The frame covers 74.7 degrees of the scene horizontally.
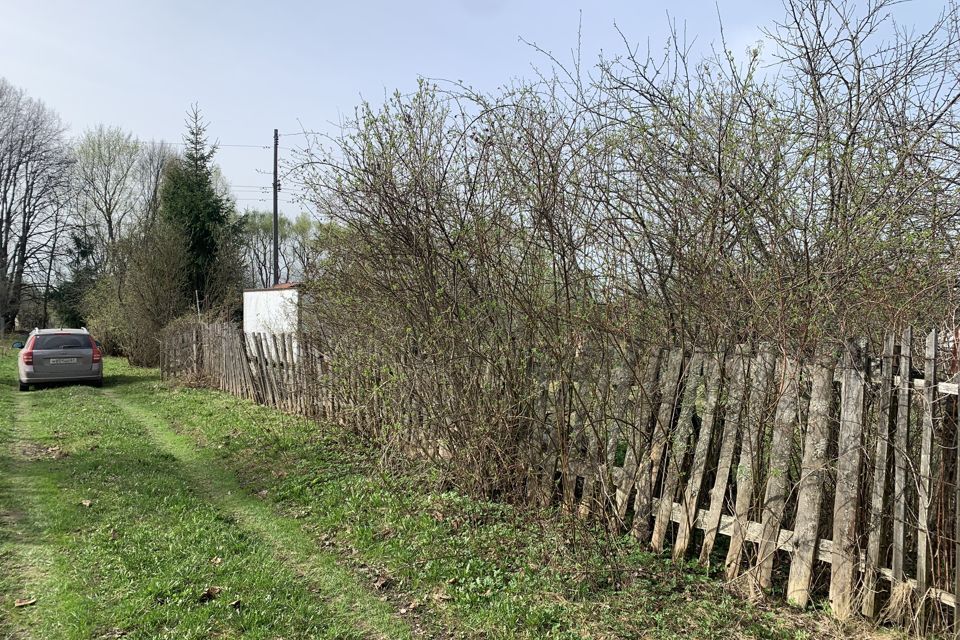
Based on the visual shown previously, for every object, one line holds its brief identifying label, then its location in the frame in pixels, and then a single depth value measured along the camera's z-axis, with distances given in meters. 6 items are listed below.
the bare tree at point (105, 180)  36.31
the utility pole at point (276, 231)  23.79
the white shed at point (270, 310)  12.48
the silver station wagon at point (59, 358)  14.03
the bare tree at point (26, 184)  32.75
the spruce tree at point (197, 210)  25.53
